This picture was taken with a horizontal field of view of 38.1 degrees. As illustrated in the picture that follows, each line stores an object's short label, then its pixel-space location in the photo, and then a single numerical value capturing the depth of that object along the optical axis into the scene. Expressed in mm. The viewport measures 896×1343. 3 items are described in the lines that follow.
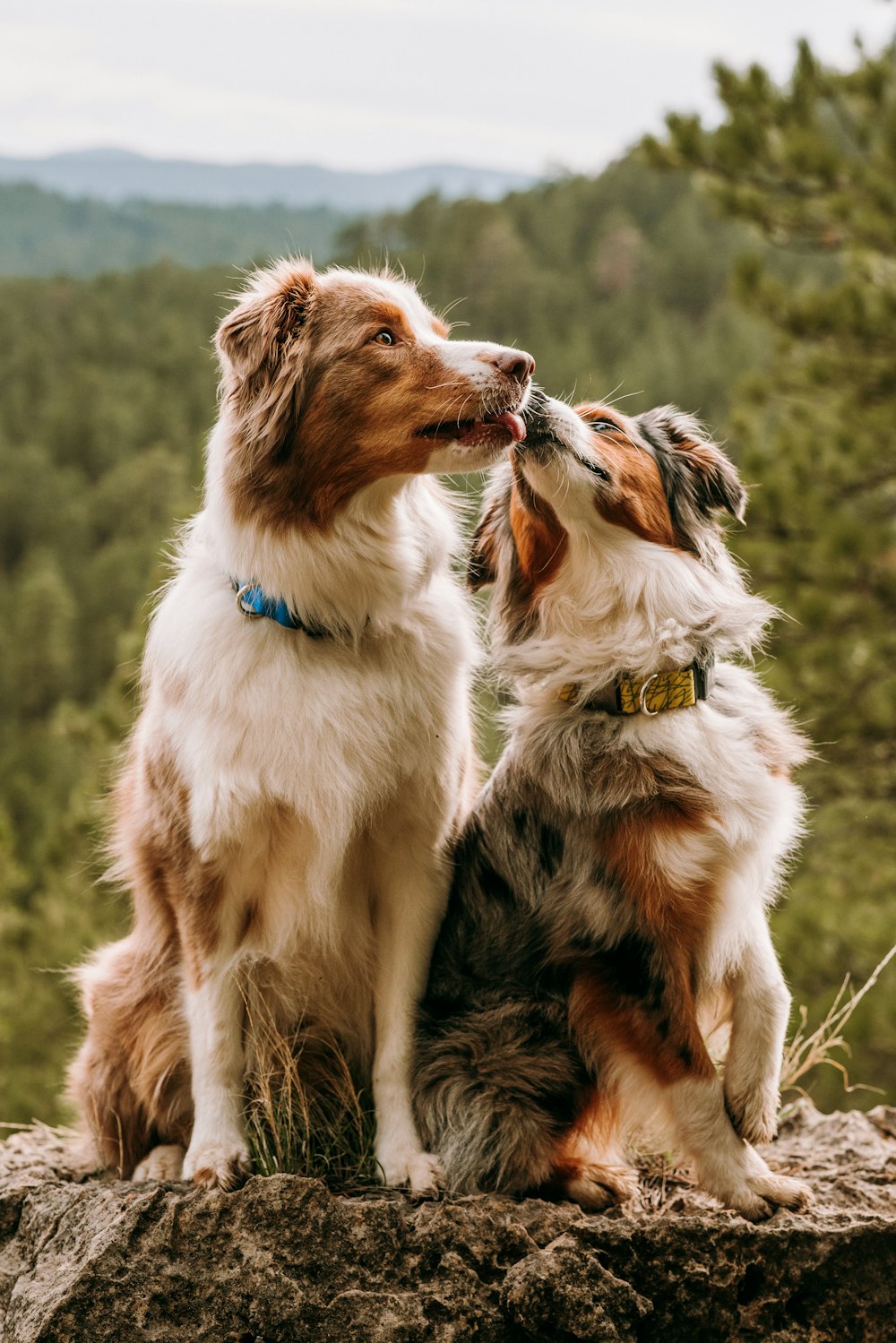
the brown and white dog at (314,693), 3227
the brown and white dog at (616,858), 3264
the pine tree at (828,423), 9172
